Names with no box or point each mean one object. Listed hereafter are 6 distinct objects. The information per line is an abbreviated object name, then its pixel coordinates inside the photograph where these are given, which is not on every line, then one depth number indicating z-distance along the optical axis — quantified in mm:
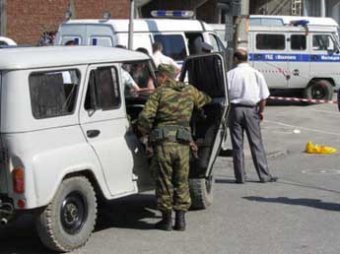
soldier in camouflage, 7660
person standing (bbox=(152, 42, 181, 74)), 15375
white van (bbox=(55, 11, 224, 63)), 17238
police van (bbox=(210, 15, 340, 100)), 23094
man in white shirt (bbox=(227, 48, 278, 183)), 10453
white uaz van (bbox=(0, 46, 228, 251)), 6516
